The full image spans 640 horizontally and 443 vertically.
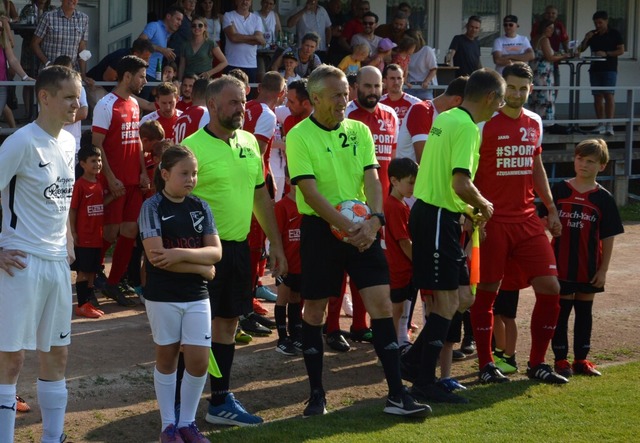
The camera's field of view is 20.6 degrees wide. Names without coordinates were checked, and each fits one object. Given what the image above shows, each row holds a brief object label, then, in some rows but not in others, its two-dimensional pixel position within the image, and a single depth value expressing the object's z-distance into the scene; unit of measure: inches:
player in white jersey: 365.7
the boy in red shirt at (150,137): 648.3
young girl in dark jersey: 386.8
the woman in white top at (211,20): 998.1
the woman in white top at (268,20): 1043.9
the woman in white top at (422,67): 1089.6
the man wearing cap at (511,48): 1201.9
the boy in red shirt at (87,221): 614.5
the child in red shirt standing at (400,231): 529.7
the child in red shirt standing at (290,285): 549.0
